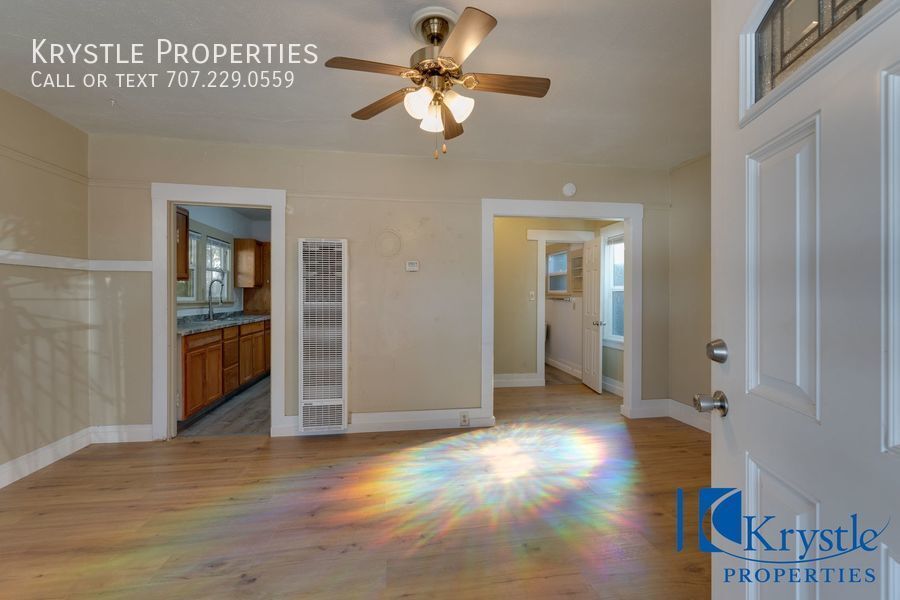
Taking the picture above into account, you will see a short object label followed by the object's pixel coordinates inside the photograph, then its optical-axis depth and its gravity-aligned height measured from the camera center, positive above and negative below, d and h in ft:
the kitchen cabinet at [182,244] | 12.91 +1.88
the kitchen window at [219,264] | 17.49 +1.61
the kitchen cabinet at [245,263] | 19.43 +1.76
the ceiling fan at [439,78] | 5.39 +3.35
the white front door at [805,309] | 1.84 -0.07
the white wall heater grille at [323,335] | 10.55 -1.08
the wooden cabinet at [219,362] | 11.71 -2.39
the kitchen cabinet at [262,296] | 20.26 +0.06
